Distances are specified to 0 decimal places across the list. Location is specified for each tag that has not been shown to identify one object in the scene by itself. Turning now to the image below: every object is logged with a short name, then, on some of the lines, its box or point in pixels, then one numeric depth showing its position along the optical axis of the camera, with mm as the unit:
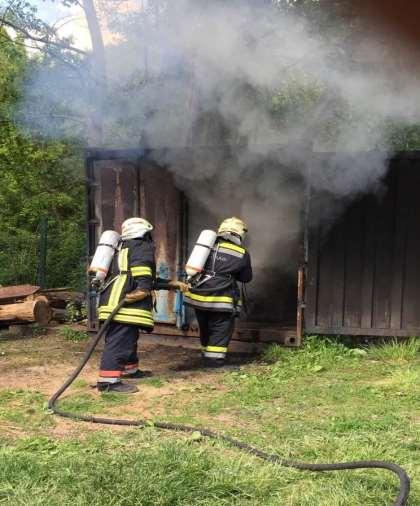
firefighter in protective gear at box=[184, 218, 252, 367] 6070
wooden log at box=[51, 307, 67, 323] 8828
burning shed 6695
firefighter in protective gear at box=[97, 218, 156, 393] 5305
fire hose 2900
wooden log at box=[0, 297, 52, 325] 8078
